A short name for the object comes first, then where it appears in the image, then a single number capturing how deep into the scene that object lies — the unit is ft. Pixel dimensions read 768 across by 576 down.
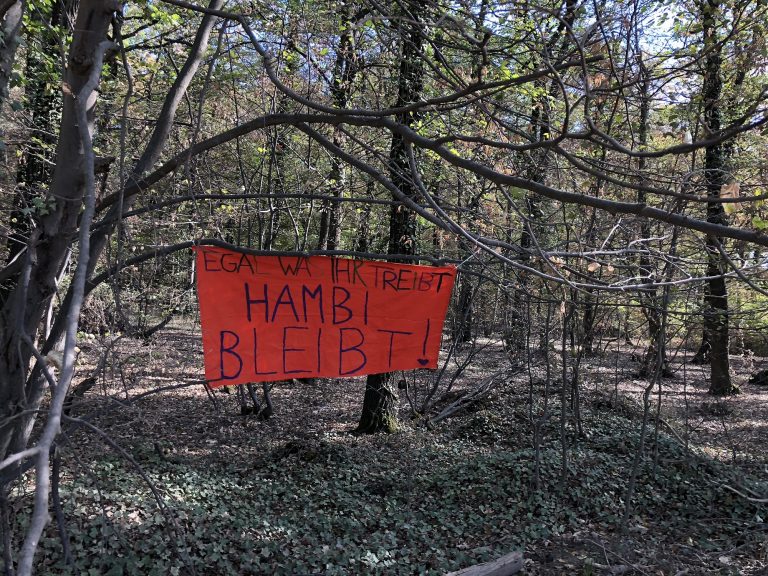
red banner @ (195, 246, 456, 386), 11.32
